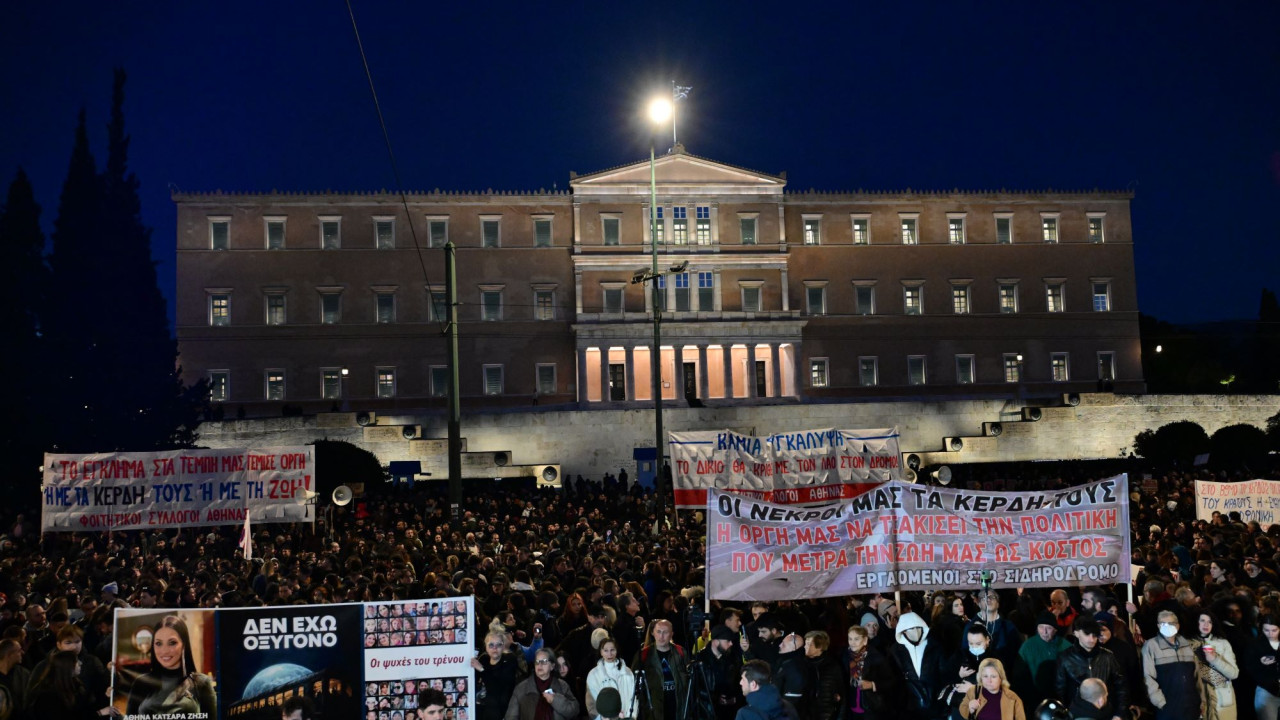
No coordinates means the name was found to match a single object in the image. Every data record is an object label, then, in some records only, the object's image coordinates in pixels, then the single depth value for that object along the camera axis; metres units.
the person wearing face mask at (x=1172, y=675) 9.05
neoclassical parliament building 51.84
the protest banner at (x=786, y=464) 19.84
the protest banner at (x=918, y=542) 10.79
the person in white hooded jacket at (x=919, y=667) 9.04
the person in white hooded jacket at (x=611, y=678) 8.57
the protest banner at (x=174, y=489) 17.48
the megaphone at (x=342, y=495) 21.17
